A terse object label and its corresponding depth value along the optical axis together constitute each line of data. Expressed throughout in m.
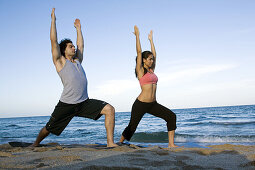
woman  4.80
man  4.08
